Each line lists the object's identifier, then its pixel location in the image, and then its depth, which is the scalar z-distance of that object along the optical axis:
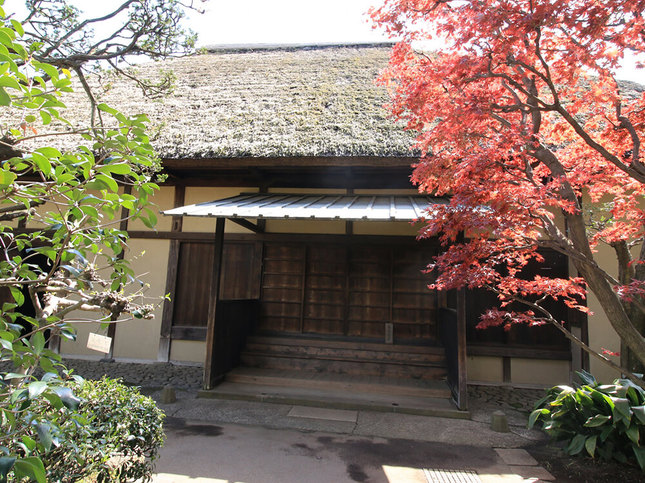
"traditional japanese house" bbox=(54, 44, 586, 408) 5.13
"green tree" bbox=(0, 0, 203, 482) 1.07
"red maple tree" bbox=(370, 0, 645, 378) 2.53
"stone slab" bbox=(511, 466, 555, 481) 2.92
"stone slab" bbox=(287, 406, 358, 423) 4.12
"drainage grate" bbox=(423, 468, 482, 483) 2.89
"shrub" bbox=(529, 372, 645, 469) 2.88
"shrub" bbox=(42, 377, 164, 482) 1.90
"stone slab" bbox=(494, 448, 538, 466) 3.18
